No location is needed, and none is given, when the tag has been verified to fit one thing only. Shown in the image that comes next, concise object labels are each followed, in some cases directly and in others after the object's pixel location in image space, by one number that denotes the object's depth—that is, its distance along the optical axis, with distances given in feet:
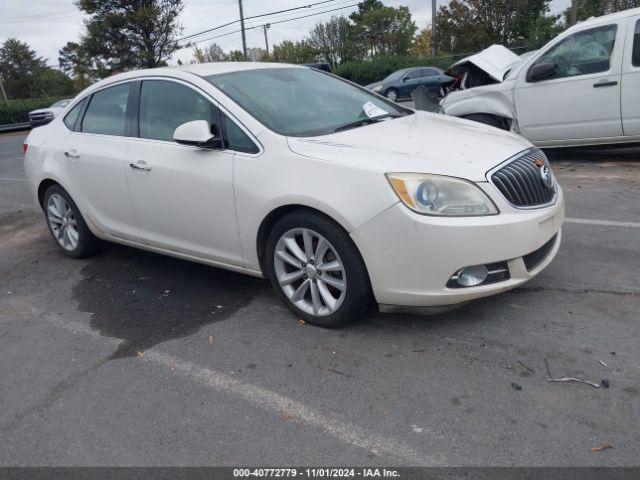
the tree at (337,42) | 176.35
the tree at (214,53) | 174.19
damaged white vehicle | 23.08
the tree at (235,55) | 179.03
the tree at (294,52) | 175.73
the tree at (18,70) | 228.84
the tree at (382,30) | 180.55
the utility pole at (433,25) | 110.32
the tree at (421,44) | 192.01
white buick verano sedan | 10.72
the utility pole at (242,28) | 129.59
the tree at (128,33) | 107.04
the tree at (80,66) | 112.98
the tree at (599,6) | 96.99
